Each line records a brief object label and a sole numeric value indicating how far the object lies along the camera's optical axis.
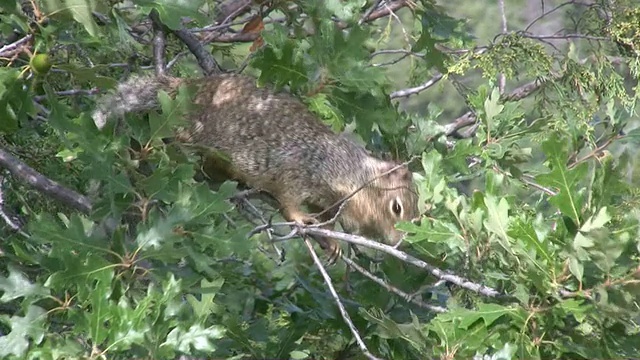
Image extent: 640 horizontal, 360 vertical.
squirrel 6.99
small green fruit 5.00
